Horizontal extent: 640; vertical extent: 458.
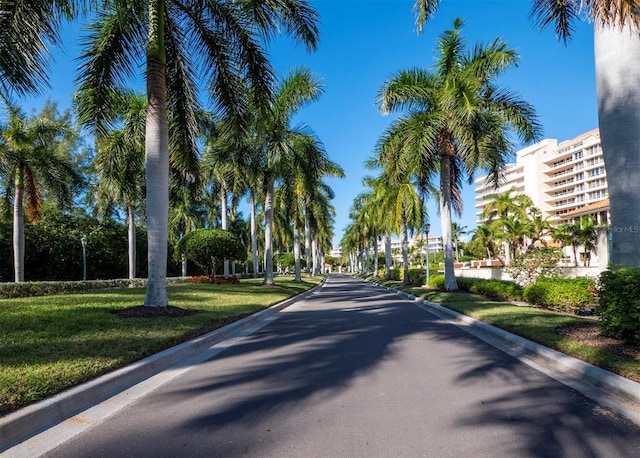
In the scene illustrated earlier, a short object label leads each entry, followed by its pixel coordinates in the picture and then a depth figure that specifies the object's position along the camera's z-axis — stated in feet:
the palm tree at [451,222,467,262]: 344.43
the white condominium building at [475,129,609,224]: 264.52
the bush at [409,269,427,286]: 86.38
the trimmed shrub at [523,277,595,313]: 37.73
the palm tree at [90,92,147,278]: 55.57
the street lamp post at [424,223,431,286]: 87.40
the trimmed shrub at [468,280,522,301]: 49.73
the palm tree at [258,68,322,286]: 68.69
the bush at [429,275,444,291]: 67.58
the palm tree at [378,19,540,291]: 49.52
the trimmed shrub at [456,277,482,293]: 62.27
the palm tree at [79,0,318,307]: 32.01
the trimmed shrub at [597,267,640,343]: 19.13
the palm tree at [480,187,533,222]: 153.89
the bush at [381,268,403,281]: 115.14
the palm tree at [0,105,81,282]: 61.11
